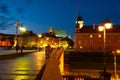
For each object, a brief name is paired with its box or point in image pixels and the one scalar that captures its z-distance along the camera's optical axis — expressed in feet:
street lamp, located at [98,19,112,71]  31.42
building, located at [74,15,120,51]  168.37
